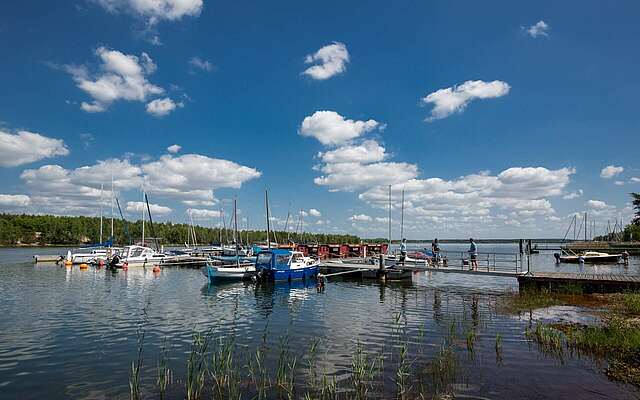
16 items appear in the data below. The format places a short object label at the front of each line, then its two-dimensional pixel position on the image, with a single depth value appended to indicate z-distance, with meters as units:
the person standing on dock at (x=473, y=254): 34.50
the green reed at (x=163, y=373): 11.51
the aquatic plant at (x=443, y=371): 11.35
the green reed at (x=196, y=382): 10.82
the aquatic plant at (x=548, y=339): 14.96
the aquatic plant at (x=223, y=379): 11.12
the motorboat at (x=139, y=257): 56.47
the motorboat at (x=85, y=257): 59.91
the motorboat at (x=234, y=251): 68.86
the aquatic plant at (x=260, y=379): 11.18
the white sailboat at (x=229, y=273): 39.56
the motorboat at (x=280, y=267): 39.31
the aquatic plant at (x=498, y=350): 14.20
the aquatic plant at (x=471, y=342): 15.12
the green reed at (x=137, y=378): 10.99
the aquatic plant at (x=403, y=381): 10.82
